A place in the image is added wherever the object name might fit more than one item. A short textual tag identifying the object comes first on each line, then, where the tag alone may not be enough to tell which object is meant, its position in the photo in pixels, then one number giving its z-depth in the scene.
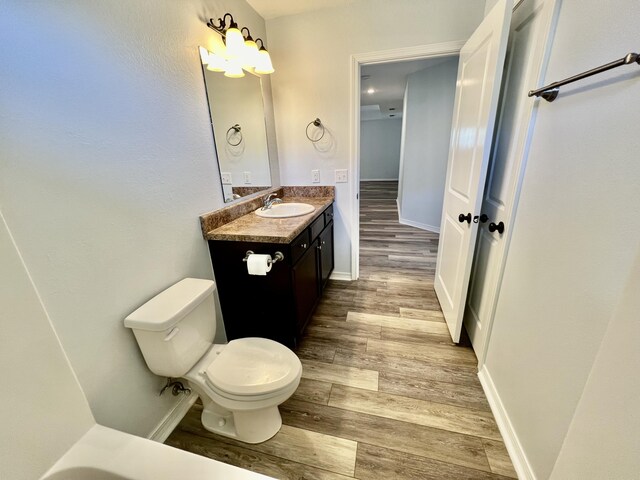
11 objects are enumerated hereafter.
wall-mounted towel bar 0.62
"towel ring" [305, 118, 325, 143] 2.25
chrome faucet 2.07
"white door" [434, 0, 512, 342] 1.31
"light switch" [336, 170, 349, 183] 2.37
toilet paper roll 1.43
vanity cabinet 1.54
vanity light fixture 1.54
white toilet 1.08
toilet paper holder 1.48
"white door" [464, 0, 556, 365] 1.11
